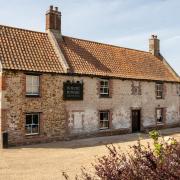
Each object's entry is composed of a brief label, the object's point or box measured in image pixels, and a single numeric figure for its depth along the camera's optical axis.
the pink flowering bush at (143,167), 4.64
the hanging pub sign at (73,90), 21.83
